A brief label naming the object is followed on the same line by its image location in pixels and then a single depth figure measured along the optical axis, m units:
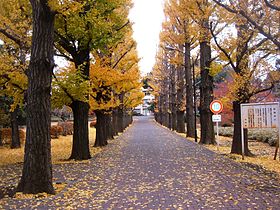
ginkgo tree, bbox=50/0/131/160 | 11.89
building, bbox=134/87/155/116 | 135.64
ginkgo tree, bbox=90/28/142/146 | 16.88
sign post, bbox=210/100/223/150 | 16.20
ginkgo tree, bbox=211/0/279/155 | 13.19
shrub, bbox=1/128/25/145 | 22.19
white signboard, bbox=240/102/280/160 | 11.80
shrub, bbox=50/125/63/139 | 28.31
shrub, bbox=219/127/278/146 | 22.31
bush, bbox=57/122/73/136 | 32.03
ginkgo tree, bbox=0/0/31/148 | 11.42
